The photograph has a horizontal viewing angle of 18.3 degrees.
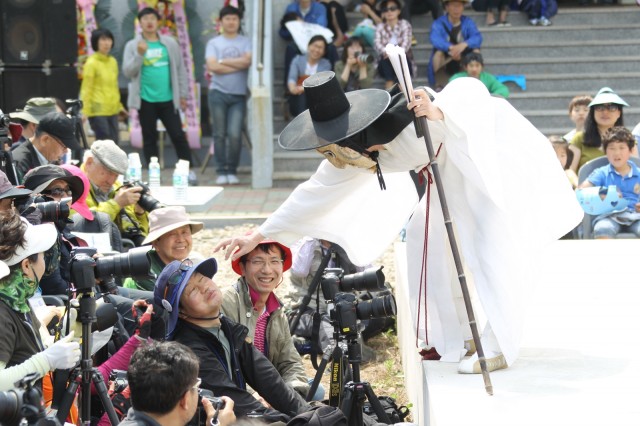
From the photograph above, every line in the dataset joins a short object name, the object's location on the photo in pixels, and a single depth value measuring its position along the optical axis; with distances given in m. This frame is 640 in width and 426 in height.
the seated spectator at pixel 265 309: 9.04
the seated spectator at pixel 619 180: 14.41
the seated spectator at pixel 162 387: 6.12
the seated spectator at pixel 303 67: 20.96
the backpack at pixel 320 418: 7.27
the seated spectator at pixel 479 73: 20.40
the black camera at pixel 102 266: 7.58
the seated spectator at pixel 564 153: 15.91
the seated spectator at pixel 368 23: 22.19
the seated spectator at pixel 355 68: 20.72
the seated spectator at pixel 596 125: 15.91
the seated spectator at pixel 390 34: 21.55
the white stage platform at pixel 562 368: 7.51
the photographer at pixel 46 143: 12.48
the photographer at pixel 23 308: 6.97
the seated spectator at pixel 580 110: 17.07
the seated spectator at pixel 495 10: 23.71
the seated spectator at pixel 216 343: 7.72
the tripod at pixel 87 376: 7.47
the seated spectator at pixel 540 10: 23.62
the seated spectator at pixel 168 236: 10.64
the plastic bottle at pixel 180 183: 15.03
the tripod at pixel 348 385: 8.02
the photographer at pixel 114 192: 12.17
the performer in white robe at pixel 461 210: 8.19
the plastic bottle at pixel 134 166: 15.20
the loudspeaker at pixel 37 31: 19.40
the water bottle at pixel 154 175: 15.93
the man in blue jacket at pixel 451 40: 21.60
